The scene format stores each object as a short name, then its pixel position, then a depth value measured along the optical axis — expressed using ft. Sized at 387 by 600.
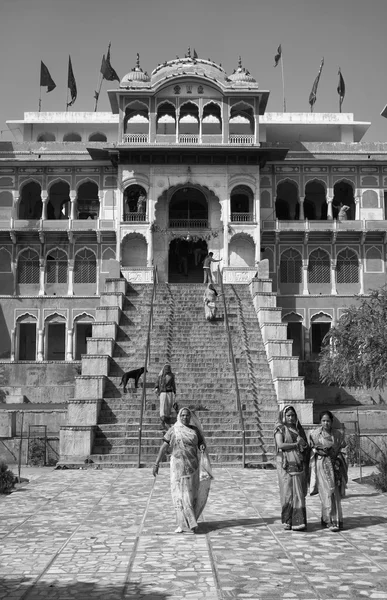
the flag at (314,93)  144.05
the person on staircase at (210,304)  85.30
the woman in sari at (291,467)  31.04
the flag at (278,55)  145.07
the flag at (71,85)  141.18
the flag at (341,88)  142.72
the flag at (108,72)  129.80
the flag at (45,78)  135.03
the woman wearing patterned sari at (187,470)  30.91
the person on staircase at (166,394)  59.36
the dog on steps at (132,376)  67.21
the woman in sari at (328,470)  31.17
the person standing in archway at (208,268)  94.80
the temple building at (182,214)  114.62
